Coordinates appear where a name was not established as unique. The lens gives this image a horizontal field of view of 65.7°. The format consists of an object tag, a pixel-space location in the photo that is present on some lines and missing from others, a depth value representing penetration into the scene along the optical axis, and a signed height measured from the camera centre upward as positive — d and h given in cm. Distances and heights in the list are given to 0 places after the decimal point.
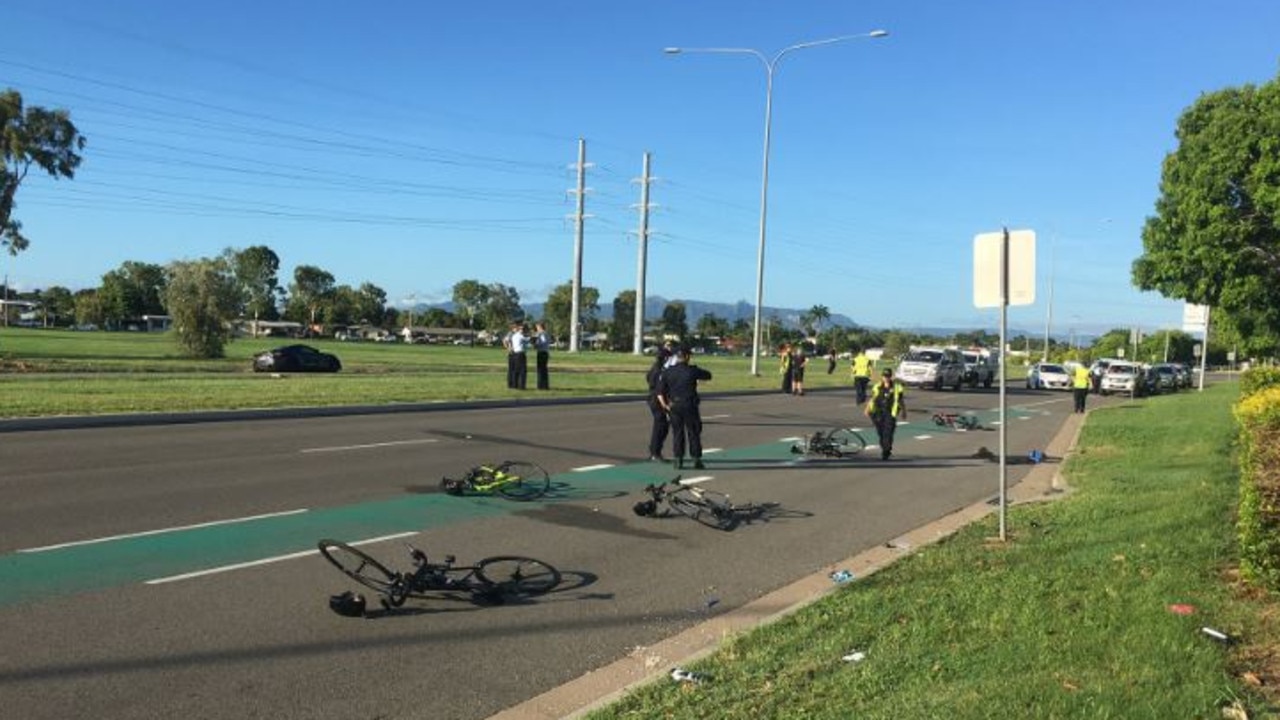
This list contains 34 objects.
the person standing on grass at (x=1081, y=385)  2898 -103
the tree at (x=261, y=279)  16138 +687
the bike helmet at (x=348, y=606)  607 -173
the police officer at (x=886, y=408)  1547 -103
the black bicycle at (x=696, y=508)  953 -171
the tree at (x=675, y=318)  15100 +266
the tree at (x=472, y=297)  17938 +554
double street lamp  3984 +287
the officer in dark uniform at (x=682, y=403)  1344 -93
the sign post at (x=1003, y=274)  855 +65
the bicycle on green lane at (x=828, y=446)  1528 -165
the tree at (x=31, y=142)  4309 +754
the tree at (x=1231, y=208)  3603 +551
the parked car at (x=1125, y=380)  4597 -133
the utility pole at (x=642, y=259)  8225 +624
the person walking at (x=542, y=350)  2616 -54
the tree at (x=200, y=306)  4712 +57
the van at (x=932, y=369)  4088 -102
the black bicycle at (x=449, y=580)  633 -172
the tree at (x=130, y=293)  16012 +367
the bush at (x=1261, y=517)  565 -93
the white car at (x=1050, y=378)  4912 -147
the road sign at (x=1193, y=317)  5580 +209
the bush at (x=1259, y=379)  1577 -38
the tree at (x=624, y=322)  13125 +153
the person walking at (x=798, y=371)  3331 -106
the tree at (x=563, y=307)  13650 +346
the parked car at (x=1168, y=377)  5409 -138
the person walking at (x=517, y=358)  2617 -77
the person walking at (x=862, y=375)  2888 -97
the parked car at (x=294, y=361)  3869 -158
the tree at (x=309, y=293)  16525 +487
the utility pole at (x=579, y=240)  8125 +763
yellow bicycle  1061 -169
